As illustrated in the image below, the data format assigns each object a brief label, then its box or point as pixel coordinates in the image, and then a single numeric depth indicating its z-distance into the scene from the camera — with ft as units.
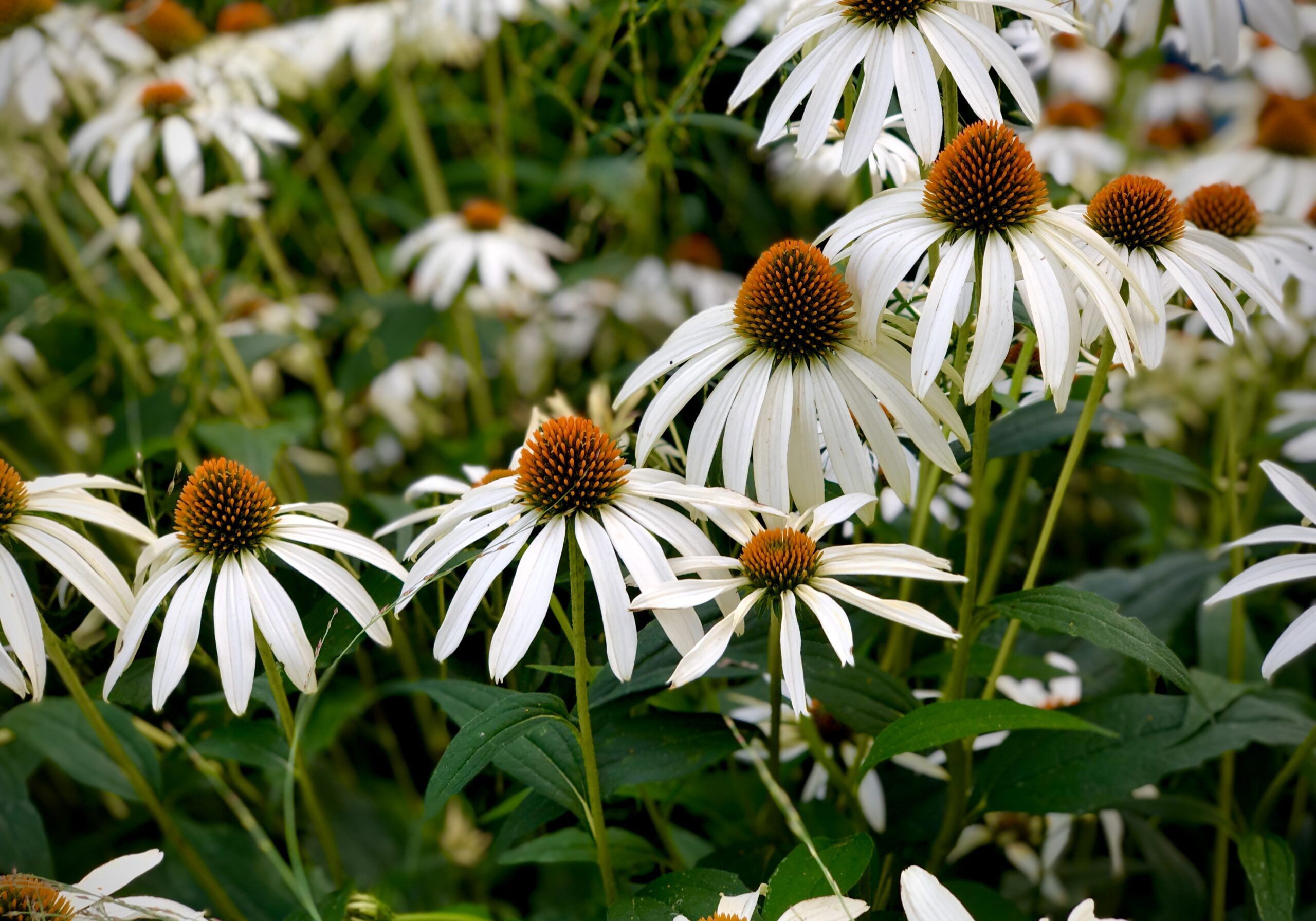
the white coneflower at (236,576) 3.21
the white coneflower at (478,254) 5.02
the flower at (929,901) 3.10
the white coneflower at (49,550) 3.21
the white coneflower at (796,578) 3.12
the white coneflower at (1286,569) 3.20
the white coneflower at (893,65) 3.23
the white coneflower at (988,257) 3.15
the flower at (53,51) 4.18
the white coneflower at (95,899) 3.15
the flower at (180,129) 4.16
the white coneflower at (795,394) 3.20
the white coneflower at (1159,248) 3.26
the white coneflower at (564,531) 3.15
